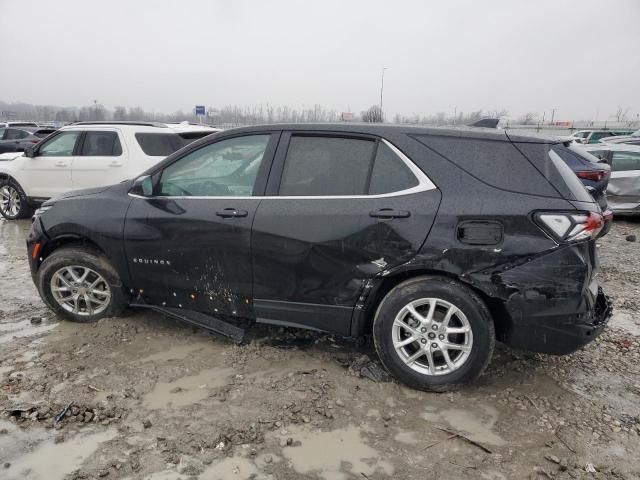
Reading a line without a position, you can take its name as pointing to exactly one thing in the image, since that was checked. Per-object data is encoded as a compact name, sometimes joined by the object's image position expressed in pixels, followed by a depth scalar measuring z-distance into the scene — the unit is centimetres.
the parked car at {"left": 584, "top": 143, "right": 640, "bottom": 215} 935
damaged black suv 296
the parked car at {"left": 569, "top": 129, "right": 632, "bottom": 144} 2678
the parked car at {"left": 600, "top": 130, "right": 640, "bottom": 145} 1503
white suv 782
